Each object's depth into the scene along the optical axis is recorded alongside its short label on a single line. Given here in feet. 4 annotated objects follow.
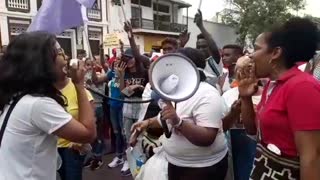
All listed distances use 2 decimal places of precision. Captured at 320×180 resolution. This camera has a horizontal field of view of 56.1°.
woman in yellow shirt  7.46
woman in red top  3.96
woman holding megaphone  5.69
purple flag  9.38
